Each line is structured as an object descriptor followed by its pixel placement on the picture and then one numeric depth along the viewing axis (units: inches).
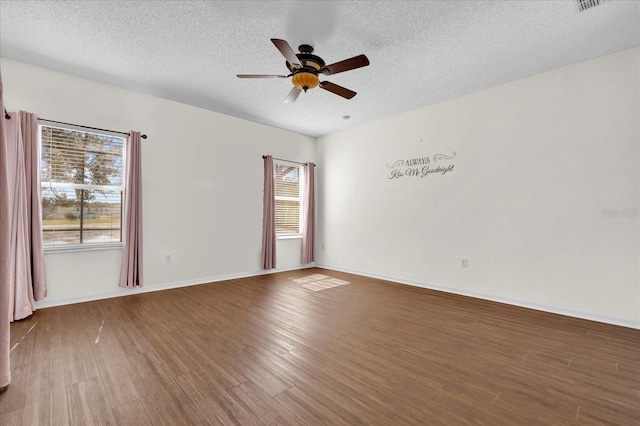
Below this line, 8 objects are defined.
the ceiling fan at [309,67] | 105.0
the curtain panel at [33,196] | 133.9
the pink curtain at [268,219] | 225.1
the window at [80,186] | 146.3
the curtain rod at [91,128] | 143.9
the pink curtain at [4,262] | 75.4
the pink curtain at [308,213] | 252.6
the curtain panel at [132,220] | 161.9
